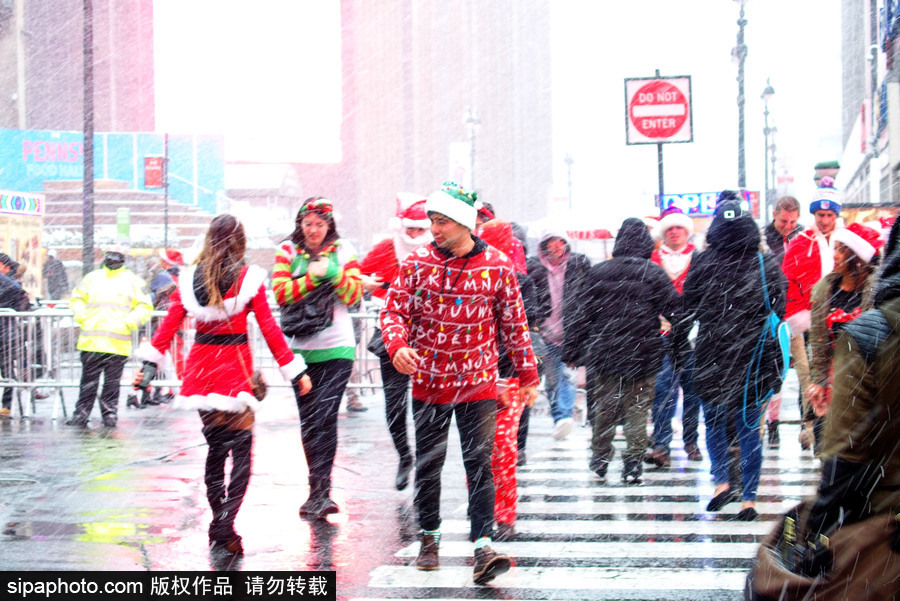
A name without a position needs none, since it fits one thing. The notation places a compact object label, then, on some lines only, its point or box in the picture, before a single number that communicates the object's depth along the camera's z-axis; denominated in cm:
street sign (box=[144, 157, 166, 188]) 5478
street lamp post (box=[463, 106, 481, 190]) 3969
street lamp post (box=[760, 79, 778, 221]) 3300
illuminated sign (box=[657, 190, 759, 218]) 1900
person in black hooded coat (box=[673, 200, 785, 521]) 639
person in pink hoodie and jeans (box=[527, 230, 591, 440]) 892
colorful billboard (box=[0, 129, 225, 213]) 5772
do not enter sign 1455
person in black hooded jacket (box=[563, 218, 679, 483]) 741
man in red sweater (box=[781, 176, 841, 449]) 838
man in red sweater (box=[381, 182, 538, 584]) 507
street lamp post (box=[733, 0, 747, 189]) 2253
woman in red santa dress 548
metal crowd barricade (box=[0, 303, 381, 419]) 1198
